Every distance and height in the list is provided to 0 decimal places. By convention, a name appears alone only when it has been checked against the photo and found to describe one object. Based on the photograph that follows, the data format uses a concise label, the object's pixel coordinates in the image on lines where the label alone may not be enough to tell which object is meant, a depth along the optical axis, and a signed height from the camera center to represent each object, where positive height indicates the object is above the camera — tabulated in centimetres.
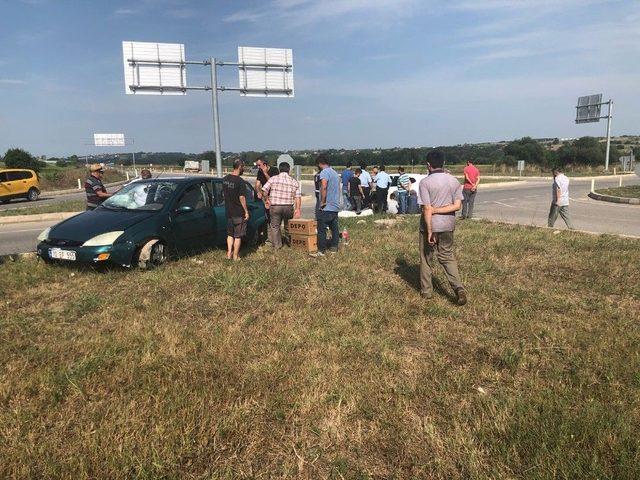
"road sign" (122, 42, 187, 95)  1612 +345
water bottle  946 -149
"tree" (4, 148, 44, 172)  3931 +71
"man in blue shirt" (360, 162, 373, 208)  1508 -62
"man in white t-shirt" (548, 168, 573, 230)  1034 -77
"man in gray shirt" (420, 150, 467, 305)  534 -57
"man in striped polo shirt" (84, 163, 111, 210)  891 -45
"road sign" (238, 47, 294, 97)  1753 +361
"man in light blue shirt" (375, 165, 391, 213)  1478 -78
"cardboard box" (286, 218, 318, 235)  847 -115
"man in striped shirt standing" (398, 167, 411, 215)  1462 -84
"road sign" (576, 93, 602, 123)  4766 +560
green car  674 -96
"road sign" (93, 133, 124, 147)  5734 +336
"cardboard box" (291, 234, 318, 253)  852 -145
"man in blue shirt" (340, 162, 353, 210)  1491 -64
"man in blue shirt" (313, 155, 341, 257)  813 -73
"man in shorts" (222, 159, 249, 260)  760 -68
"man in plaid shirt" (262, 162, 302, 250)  849 -58
